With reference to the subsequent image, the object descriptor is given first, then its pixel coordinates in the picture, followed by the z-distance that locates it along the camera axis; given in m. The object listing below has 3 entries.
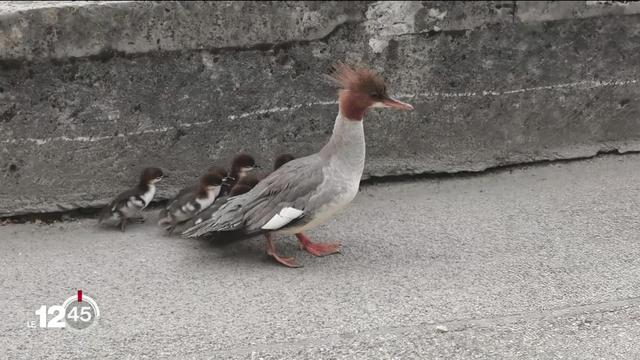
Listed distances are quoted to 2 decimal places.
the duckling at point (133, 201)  4.00
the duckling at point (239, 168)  4.12
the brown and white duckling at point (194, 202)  3.96
